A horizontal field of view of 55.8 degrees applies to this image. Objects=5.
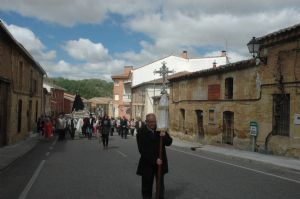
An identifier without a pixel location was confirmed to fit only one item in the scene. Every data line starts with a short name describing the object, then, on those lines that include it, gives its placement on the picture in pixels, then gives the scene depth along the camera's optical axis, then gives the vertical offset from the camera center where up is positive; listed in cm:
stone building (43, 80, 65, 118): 4587 +153
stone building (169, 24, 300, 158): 1173 +46
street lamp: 1253 +276
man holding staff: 457 -77
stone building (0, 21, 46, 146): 1398 +88
